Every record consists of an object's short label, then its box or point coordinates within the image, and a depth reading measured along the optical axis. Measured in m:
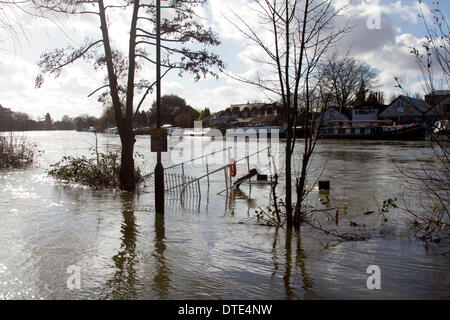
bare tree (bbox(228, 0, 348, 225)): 8.38
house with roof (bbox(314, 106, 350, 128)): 80.88
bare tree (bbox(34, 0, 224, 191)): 14.48
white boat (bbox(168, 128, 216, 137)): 105.45
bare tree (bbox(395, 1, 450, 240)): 6.59
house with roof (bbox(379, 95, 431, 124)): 76.81
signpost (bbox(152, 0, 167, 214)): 9.88
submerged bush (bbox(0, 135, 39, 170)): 23.53
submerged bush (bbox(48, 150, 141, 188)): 16.34
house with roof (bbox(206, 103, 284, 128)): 107.23
